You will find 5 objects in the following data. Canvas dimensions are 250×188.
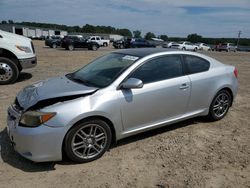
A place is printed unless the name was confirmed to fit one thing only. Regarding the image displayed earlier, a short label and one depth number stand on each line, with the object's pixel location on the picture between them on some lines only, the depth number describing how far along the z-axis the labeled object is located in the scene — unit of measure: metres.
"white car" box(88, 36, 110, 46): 30.92
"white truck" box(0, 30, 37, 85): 5.88
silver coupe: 2.50
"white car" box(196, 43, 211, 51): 32.43
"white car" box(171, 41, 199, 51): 28.07
